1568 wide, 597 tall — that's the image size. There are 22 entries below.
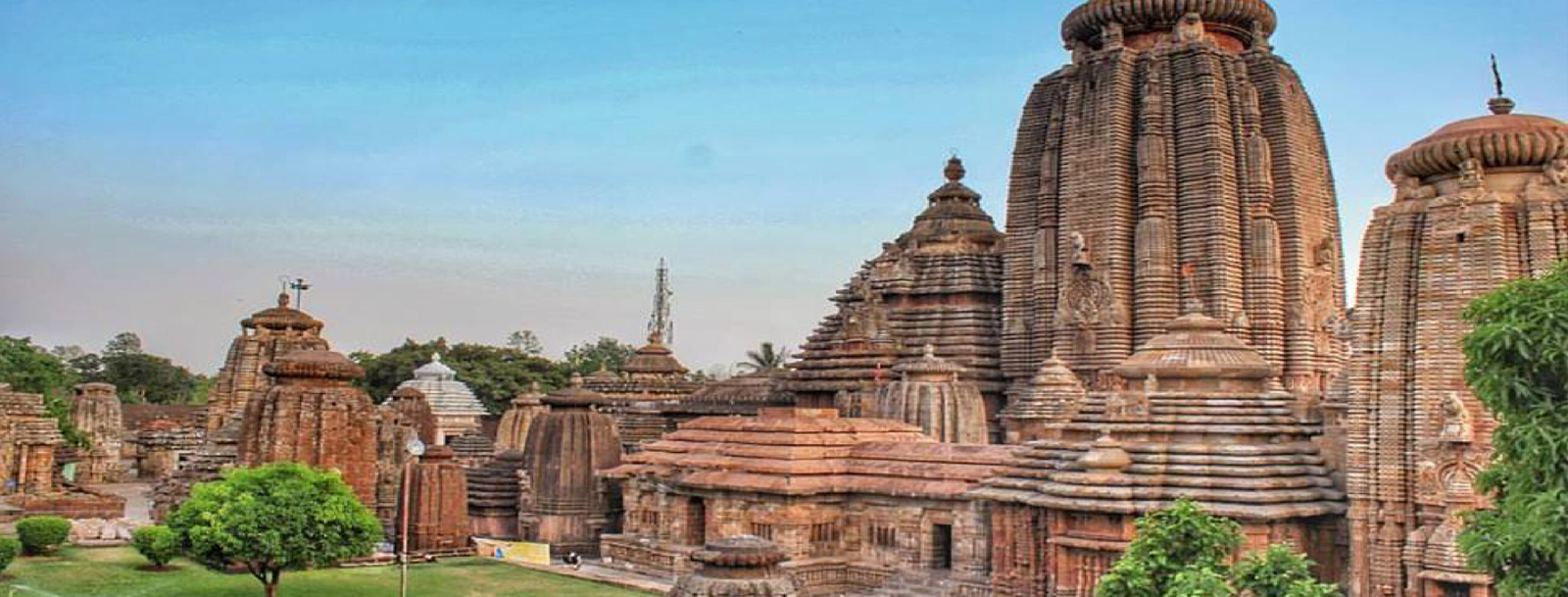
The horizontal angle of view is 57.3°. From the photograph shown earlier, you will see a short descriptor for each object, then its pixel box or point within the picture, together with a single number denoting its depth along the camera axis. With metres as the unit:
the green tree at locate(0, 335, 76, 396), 68.69
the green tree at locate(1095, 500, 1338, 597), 15.05
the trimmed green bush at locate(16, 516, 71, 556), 32.31
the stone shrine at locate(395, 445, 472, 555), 34.38
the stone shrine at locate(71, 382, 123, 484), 59.12
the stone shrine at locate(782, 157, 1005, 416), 39.53
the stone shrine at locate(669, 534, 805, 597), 17.25
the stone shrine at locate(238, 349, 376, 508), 33.28
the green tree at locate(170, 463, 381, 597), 25.69
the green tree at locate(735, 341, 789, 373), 76.56
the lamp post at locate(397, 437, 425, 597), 24.98
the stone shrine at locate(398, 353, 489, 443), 73.38
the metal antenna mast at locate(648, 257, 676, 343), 110.94
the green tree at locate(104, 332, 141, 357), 114.12
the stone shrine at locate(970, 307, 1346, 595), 21.25
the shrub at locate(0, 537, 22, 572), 28.62
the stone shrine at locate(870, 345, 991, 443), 36.06
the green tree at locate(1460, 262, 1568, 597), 12.27
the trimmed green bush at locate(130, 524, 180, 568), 29.17
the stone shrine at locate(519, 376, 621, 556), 35.53
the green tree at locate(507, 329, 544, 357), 130.75
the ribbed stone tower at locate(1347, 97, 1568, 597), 18.64
